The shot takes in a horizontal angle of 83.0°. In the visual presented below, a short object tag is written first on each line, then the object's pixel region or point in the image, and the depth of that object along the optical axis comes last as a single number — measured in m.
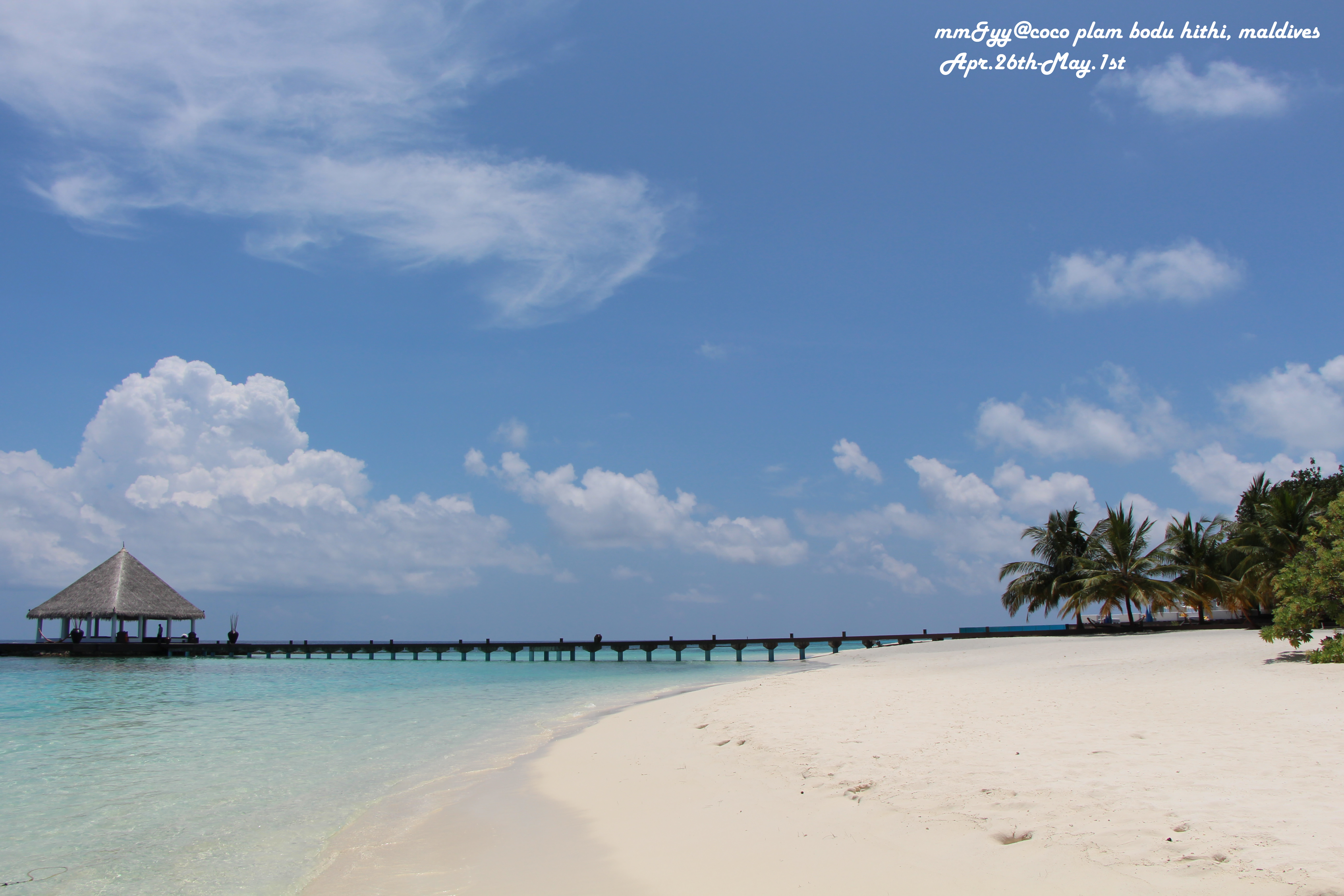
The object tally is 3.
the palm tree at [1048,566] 33.53
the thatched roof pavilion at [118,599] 40.16
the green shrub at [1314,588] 12.59
